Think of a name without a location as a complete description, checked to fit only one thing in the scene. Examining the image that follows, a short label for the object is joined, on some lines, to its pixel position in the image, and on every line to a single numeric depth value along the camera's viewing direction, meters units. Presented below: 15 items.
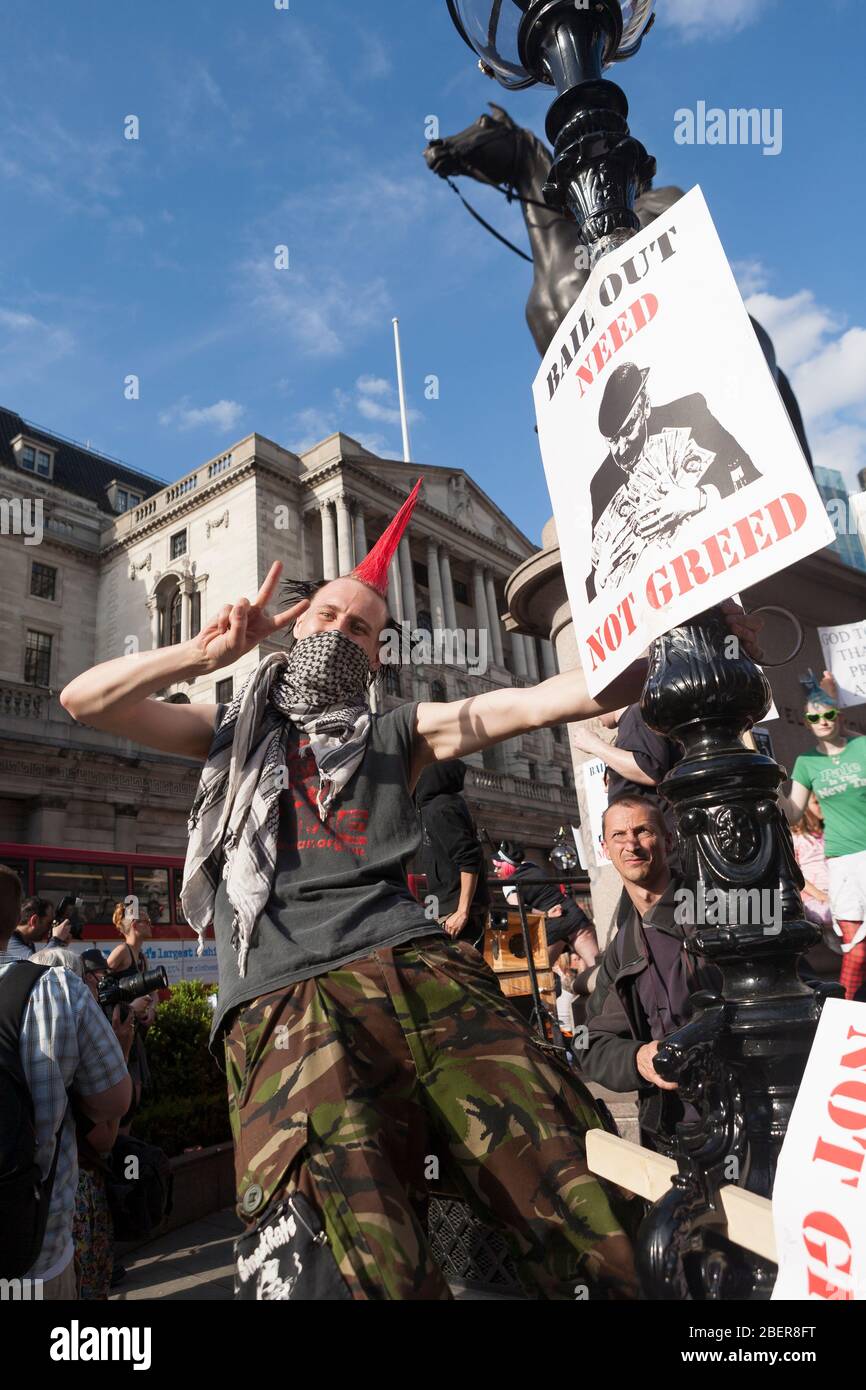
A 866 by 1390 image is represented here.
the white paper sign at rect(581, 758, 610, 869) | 6.19
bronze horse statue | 6.70
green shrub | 6.23
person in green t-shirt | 5.01
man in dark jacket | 2.86
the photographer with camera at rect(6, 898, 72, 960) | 7.20
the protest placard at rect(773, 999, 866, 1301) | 1.30
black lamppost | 1.47
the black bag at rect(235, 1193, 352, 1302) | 1.46
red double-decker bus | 16.69
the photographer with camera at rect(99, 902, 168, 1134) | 4.16
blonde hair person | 7.23
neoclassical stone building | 40.75
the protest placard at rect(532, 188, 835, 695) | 1.80
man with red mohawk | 1.58
